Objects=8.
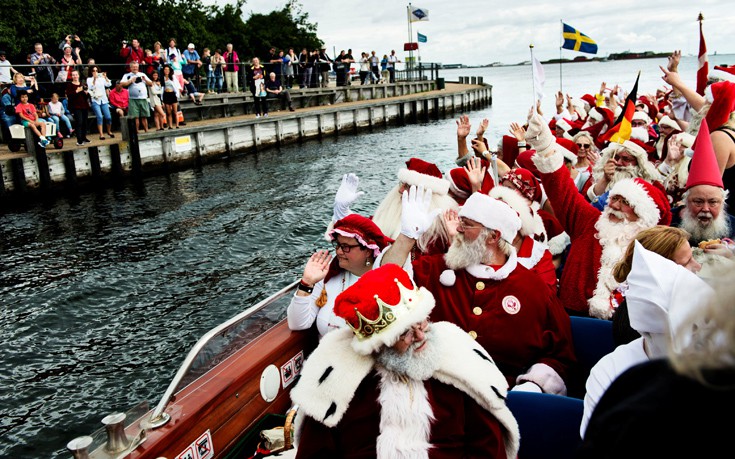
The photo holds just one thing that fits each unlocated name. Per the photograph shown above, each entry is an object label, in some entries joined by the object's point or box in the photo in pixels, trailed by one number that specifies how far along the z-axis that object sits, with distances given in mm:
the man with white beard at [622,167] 4566
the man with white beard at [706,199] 3188
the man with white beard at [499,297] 2771
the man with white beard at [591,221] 3359
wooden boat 2219
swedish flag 10383
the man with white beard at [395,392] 1928
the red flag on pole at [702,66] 5907
